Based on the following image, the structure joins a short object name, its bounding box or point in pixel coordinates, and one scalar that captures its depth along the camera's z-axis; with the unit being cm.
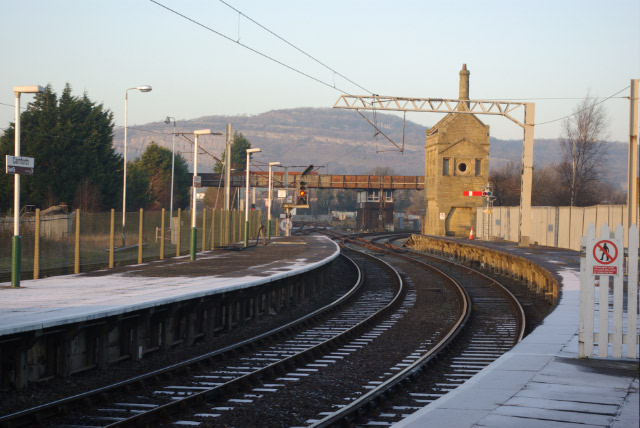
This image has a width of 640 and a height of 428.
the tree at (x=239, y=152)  14001
